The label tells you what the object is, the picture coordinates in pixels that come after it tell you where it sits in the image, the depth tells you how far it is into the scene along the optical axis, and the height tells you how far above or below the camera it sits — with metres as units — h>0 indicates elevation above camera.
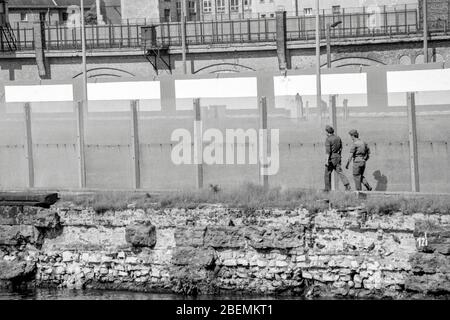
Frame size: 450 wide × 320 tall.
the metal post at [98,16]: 75.36 +10.10
